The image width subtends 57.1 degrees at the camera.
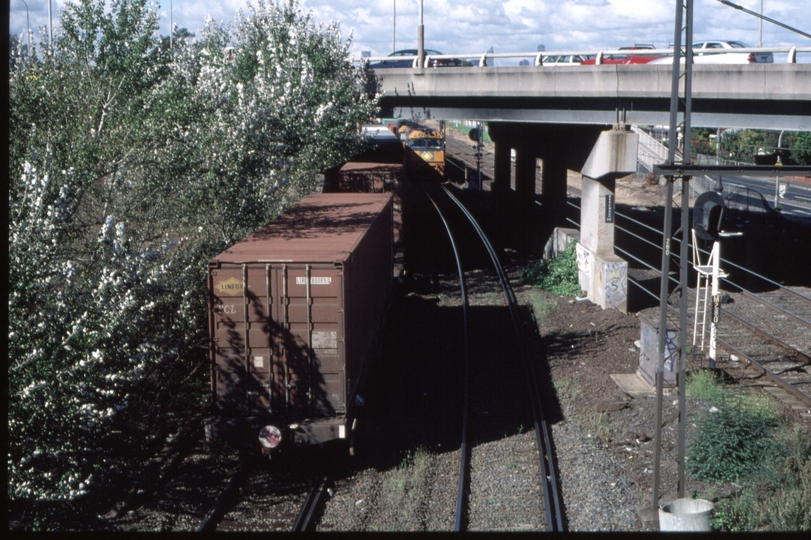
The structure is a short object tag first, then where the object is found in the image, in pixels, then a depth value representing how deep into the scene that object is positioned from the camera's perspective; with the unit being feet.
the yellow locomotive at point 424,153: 149.28
